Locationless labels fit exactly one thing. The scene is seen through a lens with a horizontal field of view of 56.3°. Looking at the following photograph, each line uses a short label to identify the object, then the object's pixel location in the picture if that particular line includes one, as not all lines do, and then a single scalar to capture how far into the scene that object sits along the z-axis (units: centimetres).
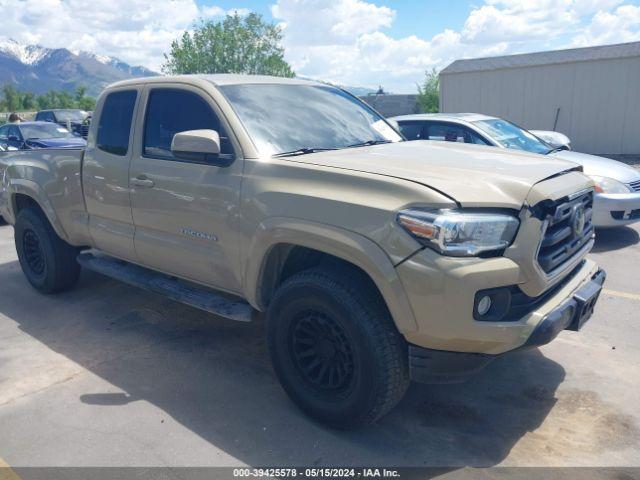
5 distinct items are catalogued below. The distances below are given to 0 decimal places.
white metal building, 1641
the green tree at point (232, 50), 4725
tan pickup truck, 289
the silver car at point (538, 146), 710
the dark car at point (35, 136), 1157
